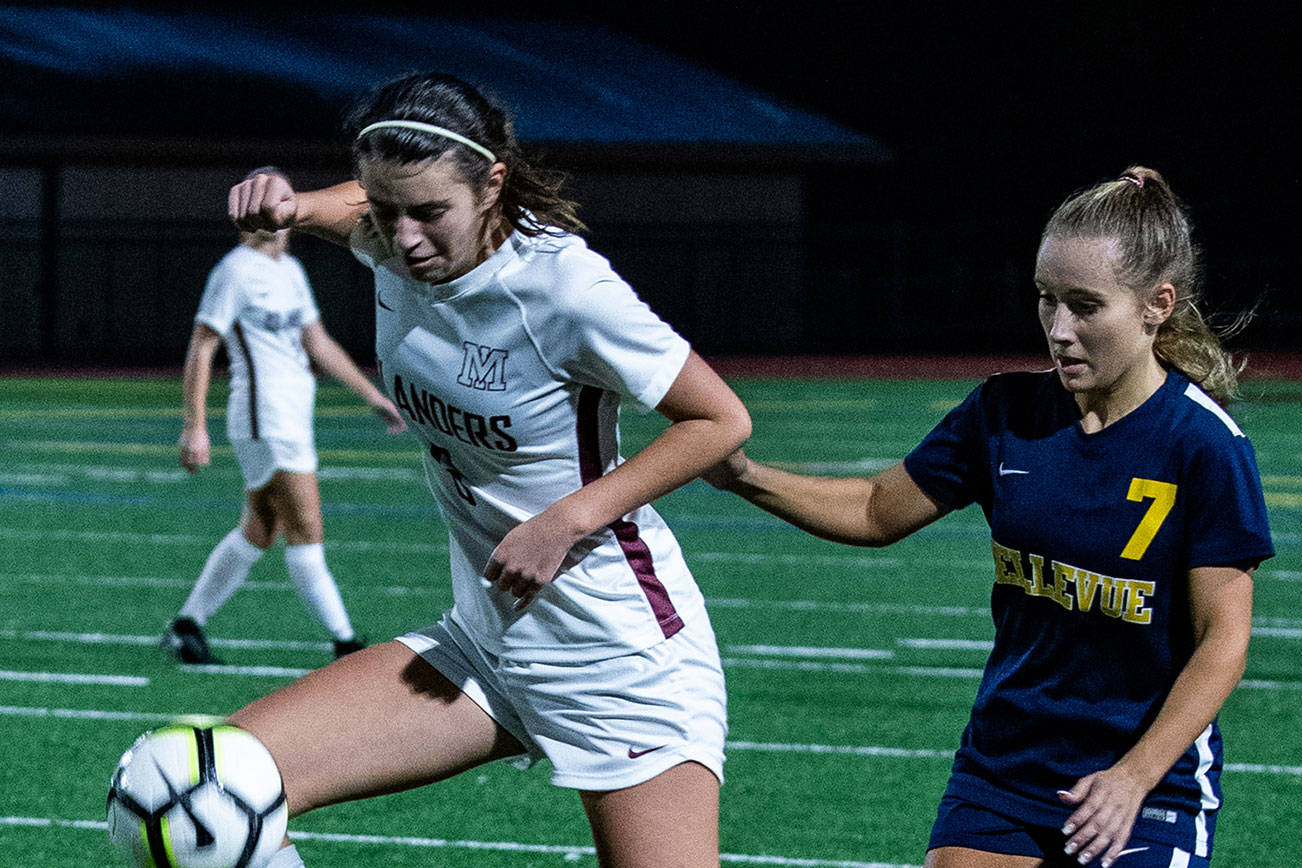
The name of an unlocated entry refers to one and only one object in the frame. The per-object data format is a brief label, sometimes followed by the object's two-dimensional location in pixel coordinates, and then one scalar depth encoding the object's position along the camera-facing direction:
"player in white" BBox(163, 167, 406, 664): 15.44
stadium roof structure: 59.75
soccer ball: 6.56
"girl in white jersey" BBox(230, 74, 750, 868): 6.51
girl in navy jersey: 6.01
